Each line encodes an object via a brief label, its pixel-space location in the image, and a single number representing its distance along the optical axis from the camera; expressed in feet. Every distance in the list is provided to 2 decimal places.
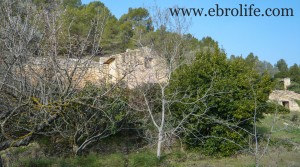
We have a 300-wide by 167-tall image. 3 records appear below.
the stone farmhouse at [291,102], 99.26
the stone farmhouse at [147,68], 40.57
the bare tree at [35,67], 18.43
